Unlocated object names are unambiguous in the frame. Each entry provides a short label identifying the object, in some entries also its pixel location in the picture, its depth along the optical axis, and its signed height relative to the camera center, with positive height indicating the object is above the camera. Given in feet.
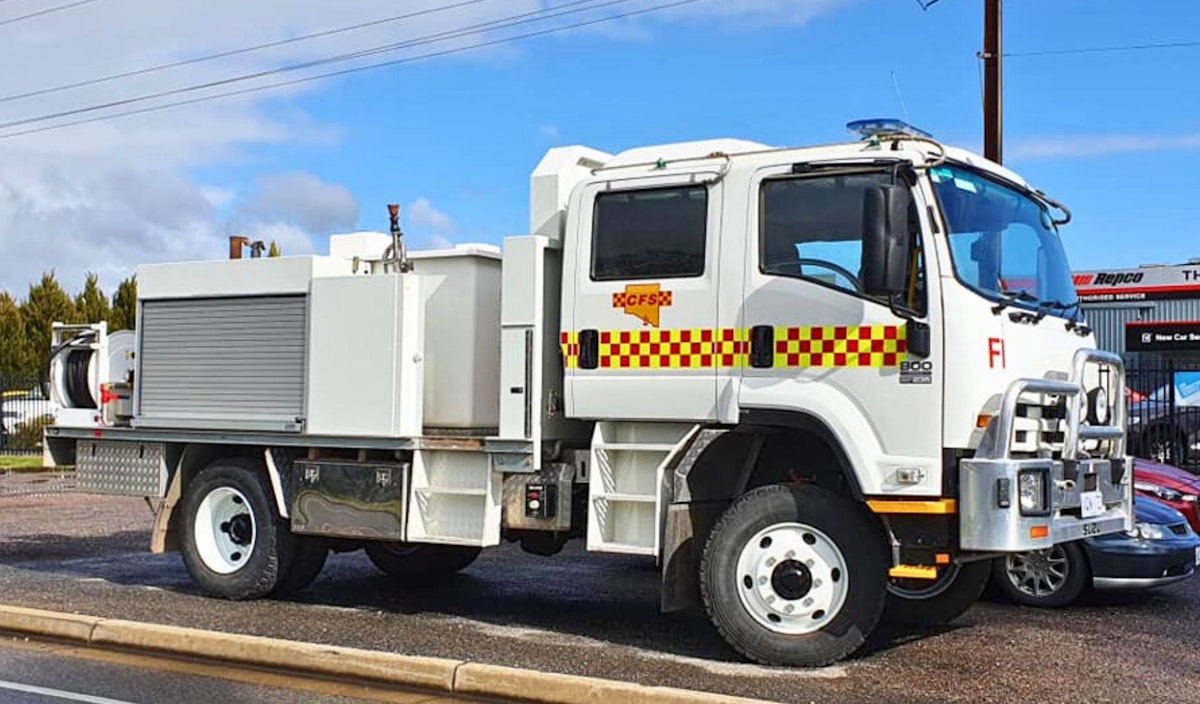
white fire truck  24.35 +0.67
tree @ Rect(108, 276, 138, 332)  127.03 +10.86
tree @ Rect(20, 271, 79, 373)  143.33 +11.33
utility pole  48.11 +12.73
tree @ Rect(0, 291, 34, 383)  137.28 +7.02
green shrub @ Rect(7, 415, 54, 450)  96.17 -1.70
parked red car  37.52 -1.60
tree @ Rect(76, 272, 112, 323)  145.73 +12.43
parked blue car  30.89 -3.10
